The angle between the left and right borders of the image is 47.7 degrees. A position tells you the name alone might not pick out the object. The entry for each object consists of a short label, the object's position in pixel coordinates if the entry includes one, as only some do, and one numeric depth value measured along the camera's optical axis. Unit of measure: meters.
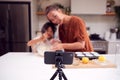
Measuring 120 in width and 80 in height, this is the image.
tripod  0.75
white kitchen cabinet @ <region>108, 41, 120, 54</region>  2.74
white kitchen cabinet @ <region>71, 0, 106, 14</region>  2.81
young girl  1.51
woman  1.36
